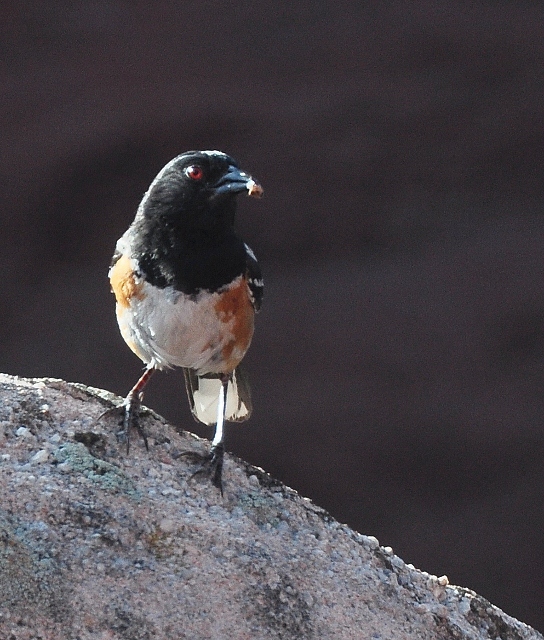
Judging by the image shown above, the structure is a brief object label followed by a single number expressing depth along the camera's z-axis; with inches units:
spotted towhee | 279.0
